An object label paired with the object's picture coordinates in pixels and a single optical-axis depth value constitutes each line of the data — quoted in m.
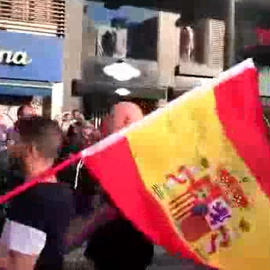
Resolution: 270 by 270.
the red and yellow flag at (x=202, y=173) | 2.16
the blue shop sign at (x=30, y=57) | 14.10
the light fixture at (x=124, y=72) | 16.28
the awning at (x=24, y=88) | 13.77
